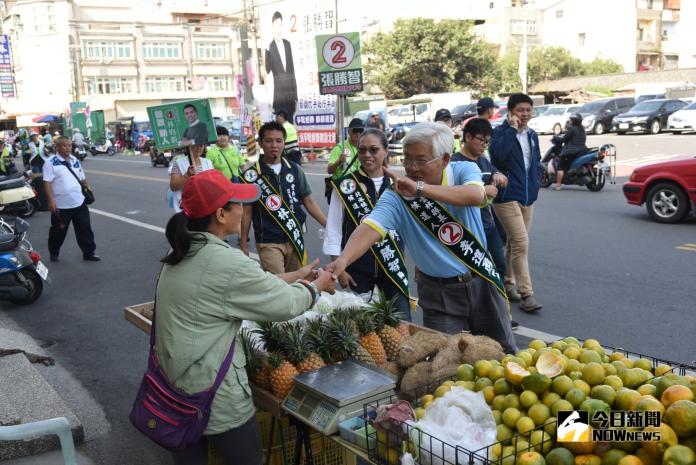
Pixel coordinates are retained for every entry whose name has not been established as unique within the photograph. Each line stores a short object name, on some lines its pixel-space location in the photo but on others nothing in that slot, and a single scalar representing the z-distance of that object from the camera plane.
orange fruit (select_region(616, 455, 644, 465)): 2.12
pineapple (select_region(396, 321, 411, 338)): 3.70
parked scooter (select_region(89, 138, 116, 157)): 39.53
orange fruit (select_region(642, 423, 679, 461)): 2.12
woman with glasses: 4.66
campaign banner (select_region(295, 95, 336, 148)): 22.85
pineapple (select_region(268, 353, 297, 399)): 3.07
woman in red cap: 2.63
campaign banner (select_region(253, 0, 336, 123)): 24.48
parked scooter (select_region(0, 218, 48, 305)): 7.40
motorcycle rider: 13.89
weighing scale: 2.69
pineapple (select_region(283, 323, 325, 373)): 3.19
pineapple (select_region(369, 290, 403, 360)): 3.59
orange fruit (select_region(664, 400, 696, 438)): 2.15
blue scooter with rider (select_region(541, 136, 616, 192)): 13.74
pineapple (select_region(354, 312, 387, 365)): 3.45
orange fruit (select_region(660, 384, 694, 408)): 2.27
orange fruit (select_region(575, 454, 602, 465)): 2.21
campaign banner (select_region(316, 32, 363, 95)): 11.58
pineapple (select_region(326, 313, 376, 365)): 3.31
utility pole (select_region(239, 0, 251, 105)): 26.44
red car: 9.91
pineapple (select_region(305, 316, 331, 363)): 3.32
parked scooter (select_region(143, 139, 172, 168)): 26.03
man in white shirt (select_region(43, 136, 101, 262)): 9.14
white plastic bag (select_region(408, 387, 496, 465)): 2.27
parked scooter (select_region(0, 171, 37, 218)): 12.99
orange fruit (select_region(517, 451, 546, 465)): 2.19
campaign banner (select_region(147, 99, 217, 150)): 7.96
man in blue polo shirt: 3.32
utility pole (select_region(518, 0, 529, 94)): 37.38
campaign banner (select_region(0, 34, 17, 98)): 41.37
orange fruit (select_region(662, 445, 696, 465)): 2.05
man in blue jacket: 6.18
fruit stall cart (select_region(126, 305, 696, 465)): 2.21
